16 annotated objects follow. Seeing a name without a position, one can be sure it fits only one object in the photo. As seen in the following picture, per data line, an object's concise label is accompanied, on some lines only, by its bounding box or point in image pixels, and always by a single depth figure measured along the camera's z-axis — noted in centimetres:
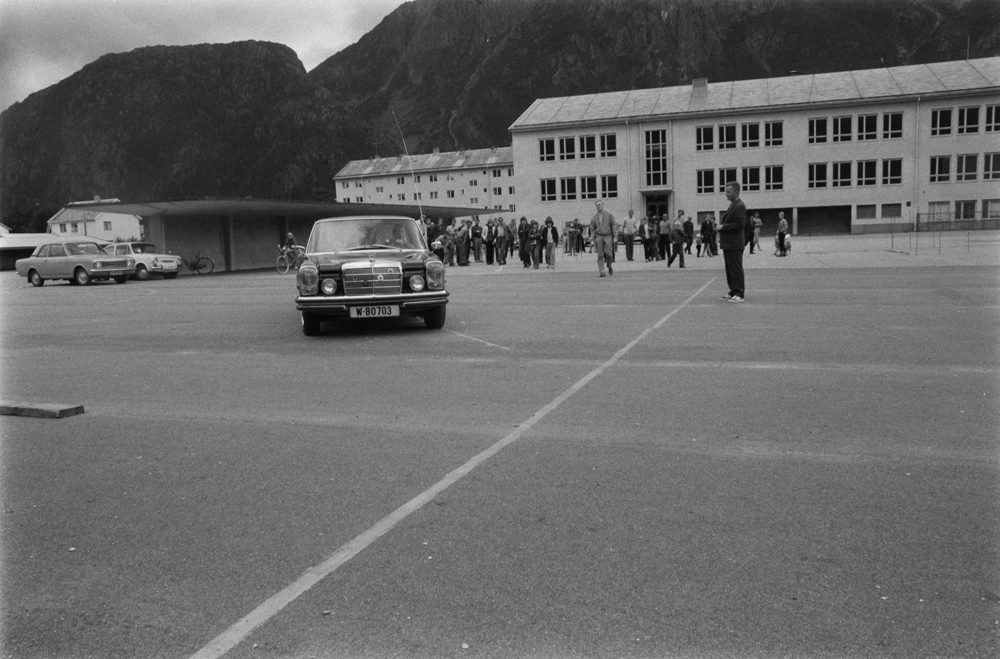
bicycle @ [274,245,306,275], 3309
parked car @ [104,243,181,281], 3338
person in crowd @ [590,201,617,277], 2119
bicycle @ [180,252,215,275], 3891
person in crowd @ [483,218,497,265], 3303
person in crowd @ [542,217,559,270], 2897
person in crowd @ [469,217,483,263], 3557
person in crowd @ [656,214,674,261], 2823
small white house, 11285
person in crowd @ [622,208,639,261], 3045
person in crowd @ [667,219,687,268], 2532
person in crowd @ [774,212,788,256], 3022
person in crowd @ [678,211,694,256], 3278
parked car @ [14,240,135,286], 3059
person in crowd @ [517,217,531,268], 2964
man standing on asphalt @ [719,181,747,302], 1348
